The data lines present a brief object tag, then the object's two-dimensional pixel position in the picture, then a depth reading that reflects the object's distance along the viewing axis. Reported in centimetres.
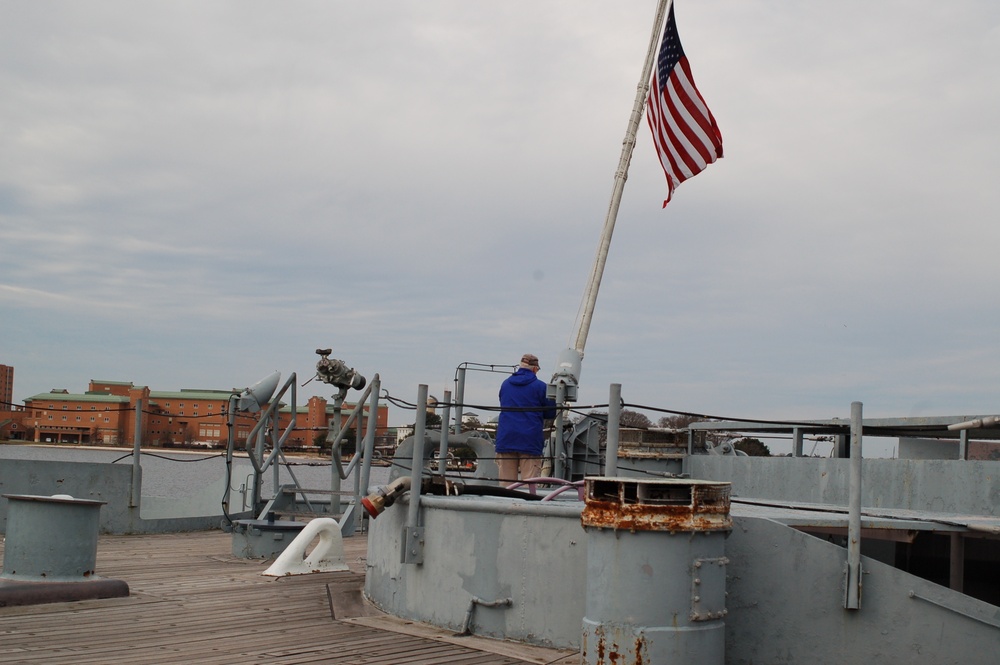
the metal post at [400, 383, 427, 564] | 659
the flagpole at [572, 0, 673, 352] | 1221
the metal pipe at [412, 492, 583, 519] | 598
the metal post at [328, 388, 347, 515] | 1245
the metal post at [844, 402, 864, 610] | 542
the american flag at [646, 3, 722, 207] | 1383
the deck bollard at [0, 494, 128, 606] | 679
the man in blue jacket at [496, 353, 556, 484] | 934
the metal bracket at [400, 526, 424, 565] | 659
